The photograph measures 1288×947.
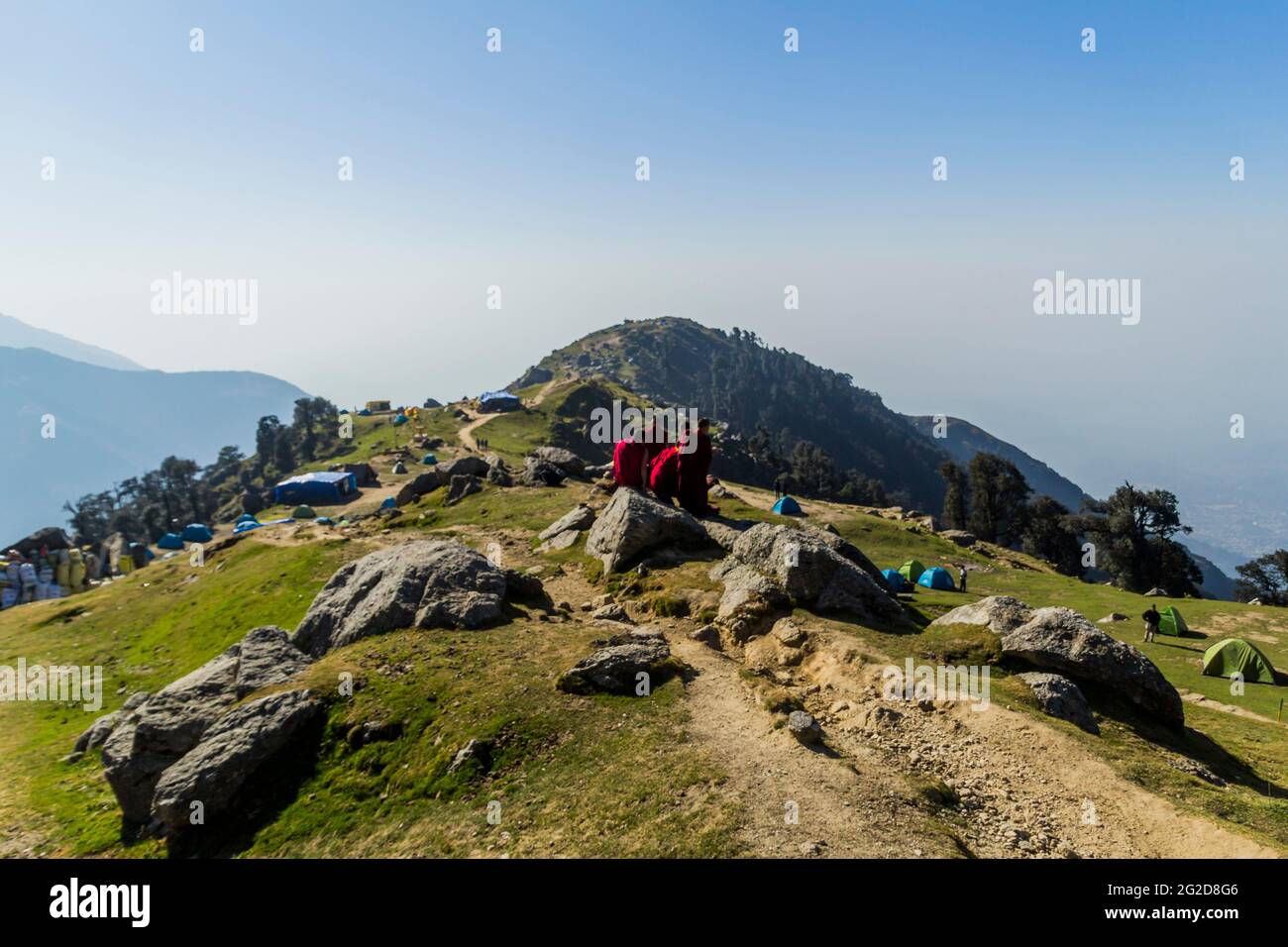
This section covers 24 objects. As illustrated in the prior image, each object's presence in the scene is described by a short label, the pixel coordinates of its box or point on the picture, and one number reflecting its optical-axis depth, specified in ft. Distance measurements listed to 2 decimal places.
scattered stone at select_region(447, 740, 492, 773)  51.67
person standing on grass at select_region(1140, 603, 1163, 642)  116.57
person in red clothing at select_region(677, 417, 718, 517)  109.29
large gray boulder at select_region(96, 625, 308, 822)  59.98
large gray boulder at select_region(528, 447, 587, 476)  186.50
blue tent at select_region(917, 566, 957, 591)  166.81
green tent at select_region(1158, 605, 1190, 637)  123.24
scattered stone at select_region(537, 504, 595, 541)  120.88
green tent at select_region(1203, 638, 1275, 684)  95.96
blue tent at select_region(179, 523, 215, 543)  297.74
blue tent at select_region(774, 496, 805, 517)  228.84
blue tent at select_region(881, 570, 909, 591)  146.86
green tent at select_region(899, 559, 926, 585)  176.96
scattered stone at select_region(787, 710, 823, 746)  50.37
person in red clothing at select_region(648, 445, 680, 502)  110.73
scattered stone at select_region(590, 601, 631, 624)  83.61
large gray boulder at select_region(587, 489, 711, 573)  97.71
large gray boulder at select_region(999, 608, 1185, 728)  62.95
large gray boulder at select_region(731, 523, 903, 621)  77.05
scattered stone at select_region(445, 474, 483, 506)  168.35
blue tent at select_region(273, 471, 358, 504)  284.20
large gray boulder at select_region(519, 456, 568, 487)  174.29
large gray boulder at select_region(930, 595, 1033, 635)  71.72
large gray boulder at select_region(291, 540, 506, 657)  76.38
